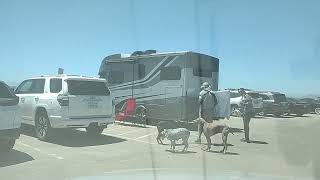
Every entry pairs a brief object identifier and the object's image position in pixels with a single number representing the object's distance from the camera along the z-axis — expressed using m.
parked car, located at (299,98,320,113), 41.05
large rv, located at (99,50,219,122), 20.30
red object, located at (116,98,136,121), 21.66
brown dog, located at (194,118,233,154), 13.04
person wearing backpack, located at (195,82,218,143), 15.44
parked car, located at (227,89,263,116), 31.14
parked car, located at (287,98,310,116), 36.69
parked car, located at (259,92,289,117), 33.66
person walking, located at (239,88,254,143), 15.91
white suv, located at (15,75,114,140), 14.43
